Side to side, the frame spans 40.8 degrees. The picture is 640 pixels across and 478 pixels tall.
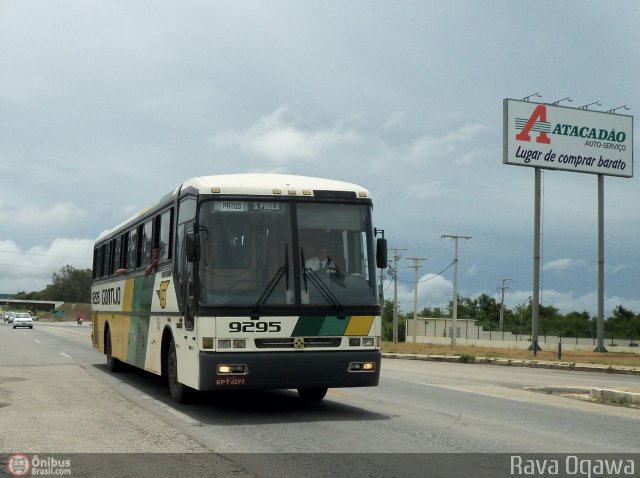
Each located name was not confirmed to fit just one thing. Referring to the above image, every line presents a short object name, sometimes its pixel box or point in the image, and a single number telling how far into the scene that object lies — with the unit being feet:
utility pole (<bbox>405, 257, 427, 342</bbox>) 244.87
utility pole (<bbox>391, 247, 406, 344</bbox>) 263.04
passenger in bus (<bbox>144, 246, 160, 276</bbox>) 48.11
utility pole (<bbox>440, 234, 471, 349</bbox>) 208.44
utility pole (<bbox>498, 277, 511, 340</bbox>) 353.47
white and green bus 37.58
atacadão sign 175.01
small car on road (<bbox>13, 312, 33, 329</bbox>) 242.78
